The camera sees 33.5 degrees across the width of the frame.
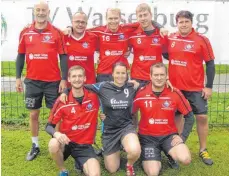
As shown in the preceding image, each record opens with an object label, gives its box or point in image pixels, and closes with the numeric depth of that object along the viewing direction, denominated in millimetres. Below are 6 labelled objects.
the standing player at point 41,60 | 5660
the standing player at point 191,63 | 5559
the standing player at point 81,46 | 5887
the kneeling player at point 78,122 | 5102
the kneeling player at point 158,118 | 5297
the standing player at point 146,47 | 5887
